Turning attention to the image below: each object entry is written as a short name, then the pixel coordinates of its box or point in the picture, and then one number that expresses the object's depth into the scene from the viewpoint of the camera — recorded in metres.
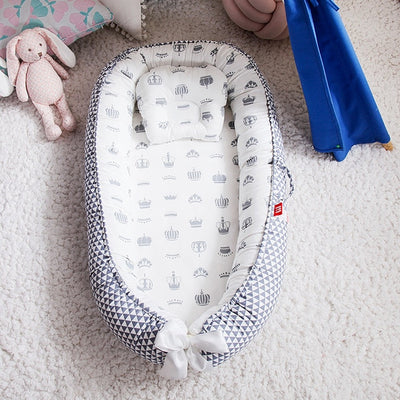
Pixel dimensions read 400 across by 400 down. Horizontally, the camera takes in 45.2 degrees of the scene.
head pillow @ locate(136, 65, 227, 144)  1.57
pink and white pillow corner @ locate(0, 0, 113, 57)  1.69
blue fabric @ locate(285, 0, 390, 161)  1.47
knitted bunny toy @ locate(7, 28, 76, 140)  1.62
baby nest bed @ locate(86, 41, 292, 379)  1.21
